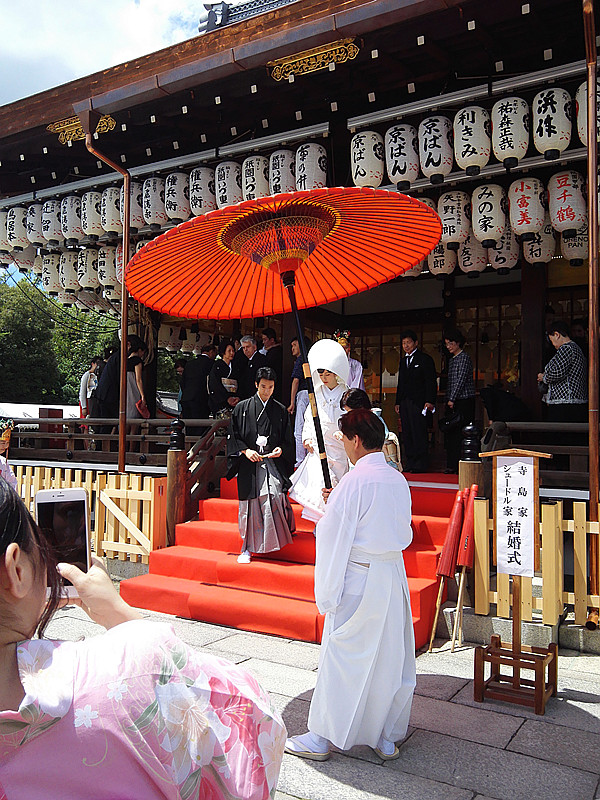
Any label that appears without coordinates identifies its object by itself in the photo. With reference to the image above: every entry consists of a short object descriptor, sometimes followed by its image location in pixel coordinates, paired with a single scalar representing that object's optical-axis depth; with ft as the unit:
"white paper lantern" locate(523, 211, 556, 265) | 25.29
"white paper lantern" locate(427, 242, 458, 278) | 28.43
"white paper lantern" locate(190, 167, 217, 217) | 29.58
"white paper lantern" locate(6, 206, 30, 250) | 36.99
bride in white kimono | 20.03
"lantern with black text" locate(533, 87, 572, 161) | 21.53
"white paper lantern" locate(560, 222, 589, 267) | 24.79
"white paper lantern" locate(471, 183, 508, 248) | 24.38
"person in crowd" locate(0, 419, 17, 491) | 14.80
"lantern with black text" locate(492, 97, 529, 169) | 22.20
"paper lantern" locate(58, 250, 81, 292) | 37.17
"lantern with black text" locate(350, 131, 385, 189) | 25.31
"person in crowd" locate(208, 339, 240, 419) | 30.60
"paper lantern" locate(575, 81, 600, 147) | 20.90
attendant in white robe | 11.32
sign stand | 13.82
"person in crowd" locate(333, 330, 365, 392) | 24.77
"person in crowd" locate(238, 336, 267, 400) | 32.12
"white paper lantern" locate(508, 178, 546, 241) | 23.62
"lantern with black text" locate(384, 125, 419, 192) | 24.63
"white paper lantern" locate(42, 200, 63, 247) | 34.94
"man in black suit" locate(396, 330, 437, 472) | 26.86
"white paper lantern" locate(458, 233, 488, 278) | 27.99
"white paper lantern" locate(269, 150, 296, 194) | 27.14
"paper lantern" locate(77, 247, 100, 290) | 35.88
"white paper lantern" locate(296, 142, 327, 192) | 26.45
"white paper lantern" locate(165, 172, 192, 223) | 30.27
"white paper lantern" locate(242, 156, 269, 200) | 27.96
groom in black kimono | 20.98
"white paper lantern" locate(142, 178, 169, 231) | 31.20
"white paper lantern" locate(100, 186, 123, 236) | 32.50
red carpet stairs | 18.11
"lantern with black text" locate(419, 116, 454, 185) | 23.97
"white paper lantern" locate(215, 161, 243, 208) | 28.66
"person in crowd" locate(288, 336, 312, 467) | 24.67
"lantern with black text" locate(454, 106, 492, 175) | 23.00
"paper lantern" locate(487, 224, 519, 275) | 26.45
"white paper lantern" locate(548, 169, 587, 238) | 22.70
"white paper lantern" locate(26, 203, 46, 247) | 35.83
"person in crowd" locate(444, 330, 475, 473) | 27.02
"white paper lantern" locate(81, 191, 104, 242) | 33.14
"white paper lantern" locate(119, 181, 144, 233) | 32.32
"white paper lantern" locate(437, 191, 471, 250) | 25.59
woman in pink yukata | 3.84
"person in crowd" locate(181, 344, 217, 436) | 32.60
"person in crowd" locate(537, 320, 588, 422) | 23.15
